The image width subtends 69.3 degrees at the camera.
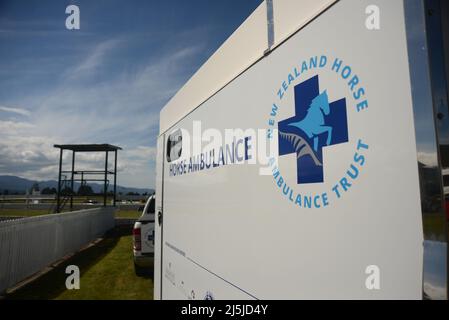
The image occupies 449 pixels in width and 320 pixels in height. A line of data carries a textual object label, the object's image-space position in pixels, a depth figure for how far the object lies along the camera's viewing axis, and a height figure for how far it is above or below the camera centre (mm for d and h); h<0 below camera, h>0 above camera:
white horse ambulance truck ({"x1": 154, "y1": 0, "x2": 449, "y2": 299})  890 +167
